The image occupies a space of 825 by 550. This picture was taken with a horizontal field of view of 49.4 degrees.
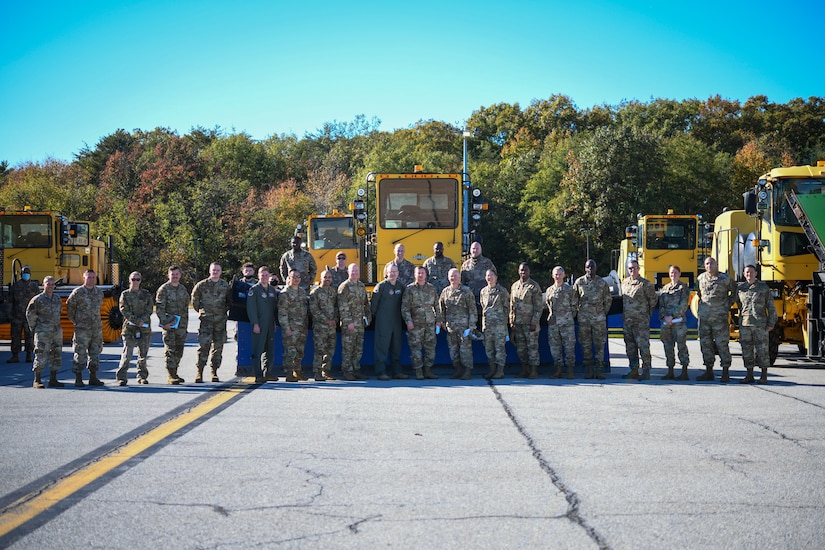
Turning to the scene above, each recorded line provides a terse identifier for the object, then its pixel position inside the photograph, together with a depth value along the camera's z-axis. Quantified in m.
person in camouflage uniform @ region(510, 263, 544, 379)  13.81
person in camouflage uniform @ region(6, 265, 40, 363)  17.03
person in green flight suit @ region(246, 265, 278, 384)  13.54
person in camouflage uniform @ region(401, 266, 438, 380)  13.86
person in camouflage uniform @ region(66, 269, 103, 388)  12.78
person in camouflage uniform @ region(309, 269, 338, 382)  13.70
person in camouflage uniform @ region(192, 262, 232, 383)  13.58
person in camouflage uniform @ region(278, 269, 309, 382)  13.59
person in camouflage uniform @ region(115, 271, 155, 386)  13.14
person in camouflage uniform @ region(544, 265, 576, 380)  13.86
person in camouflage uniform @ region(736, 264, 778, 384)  13.28
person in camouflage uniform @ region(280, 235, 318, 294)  15.99
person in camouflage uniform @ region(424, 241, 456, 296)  15.34
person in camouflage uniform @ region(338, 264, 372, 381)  13.72
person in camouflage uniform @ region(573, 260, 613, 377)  13.95
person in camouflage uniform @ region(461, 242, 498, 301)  15.08
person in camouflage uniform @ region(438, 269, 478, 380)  13.81
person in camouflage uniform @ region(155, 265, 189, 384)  13.34
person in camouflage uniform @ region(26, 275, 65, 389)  12.62
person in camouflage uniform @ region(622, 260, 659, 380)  13.82
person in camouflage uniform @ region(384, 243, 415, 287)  15.26
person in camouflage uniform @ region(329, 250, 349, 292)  14.62
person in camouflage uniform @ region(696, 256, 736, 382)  13.58
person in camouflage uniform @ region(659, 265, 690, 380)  13.69
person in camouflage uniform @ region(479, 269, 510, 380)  13.87
